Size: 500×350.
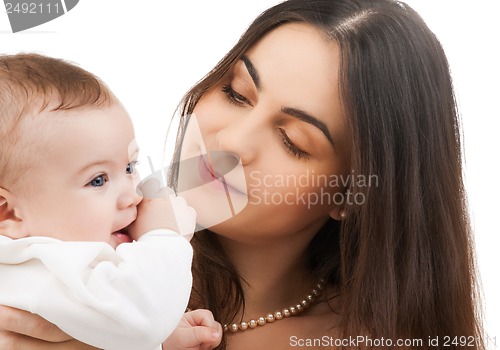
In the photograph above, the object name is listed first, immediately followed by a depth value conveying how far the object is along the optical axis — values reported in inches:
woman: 36.0
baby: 31.0
